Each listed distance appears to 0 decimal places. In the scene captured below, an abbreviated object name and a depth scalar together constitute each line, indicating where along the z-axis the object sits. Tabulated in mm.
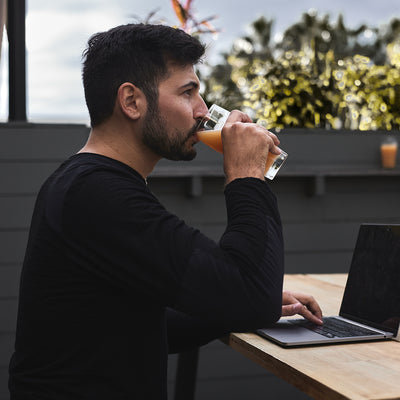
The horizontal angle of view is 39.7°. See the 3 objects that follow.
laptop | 1137
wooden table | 832
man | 941
